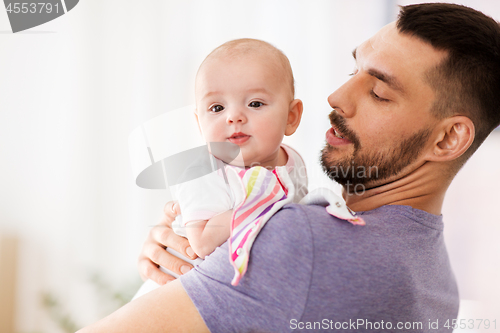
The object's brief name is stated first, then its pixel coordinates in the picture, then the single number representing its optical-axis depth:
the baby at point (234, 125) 0.90
